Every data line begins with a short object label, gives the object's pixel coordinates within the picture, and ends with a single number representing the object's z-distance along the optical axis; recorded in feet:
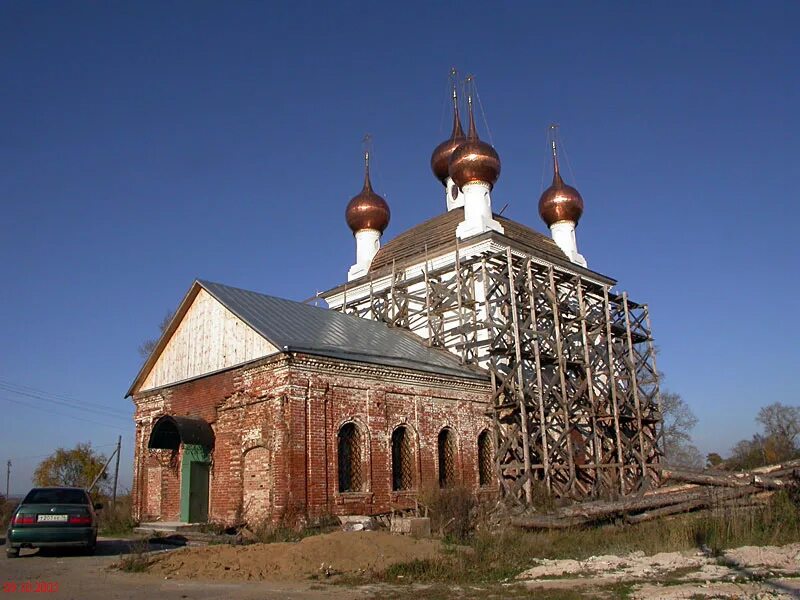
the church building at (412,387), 49.78
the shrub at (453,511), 42.75
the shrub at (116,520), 57.62
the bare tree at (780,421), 191.10
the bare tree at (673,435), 147.23
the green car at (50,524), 38.93
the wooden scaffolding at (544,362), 62.39
